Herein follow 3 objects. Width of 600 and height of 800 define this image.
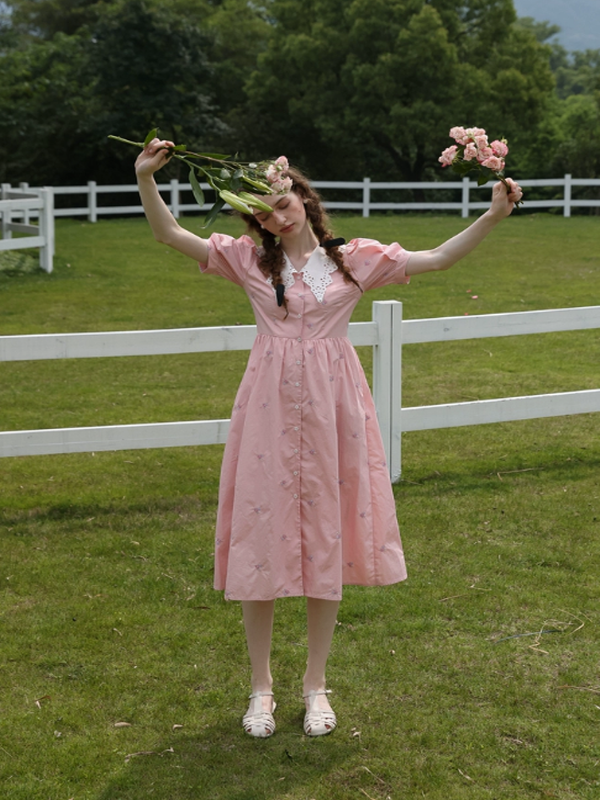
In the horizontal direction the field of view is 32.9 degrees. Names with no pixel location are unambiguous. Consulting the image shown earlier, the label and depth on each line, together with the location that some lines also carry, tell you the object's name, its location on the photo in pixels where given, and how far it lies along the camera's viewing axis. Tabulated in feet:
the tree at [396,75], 93.71
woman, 11.17
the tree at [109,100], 92.99
